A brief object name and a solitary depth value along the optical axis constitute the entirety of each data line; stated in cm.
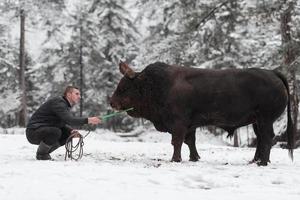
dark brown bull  1007
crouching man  989
